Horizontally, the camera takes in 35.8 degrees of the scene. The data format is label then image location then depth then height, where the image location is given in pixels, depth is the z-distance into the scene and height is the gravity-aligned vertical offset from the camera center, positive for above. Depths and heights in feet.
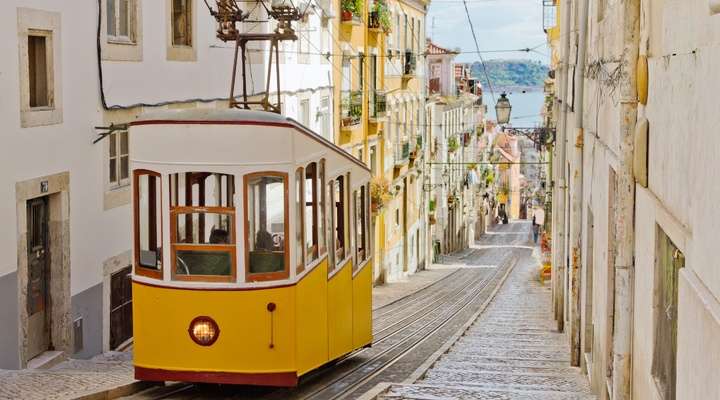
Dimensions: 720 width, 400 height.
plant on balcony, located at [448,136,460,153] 183.83 -3.68
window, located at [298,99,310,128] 88.69 +0.83
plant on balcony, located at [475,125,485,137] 253.55 -1.92
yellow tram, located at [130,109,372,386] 31.99 -3.59
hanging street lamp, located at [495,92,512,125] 93.30 +1.22
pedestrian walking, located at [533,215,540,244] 216.99 -21.39
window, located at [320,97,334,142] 97.32 +0.37
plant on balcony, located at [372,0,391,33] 116.67 +11.38
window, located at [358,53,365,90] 114.32 +5.30
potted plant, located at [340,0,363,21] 104.88 +10.77
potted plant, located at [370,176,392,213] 105.50 -7.00
